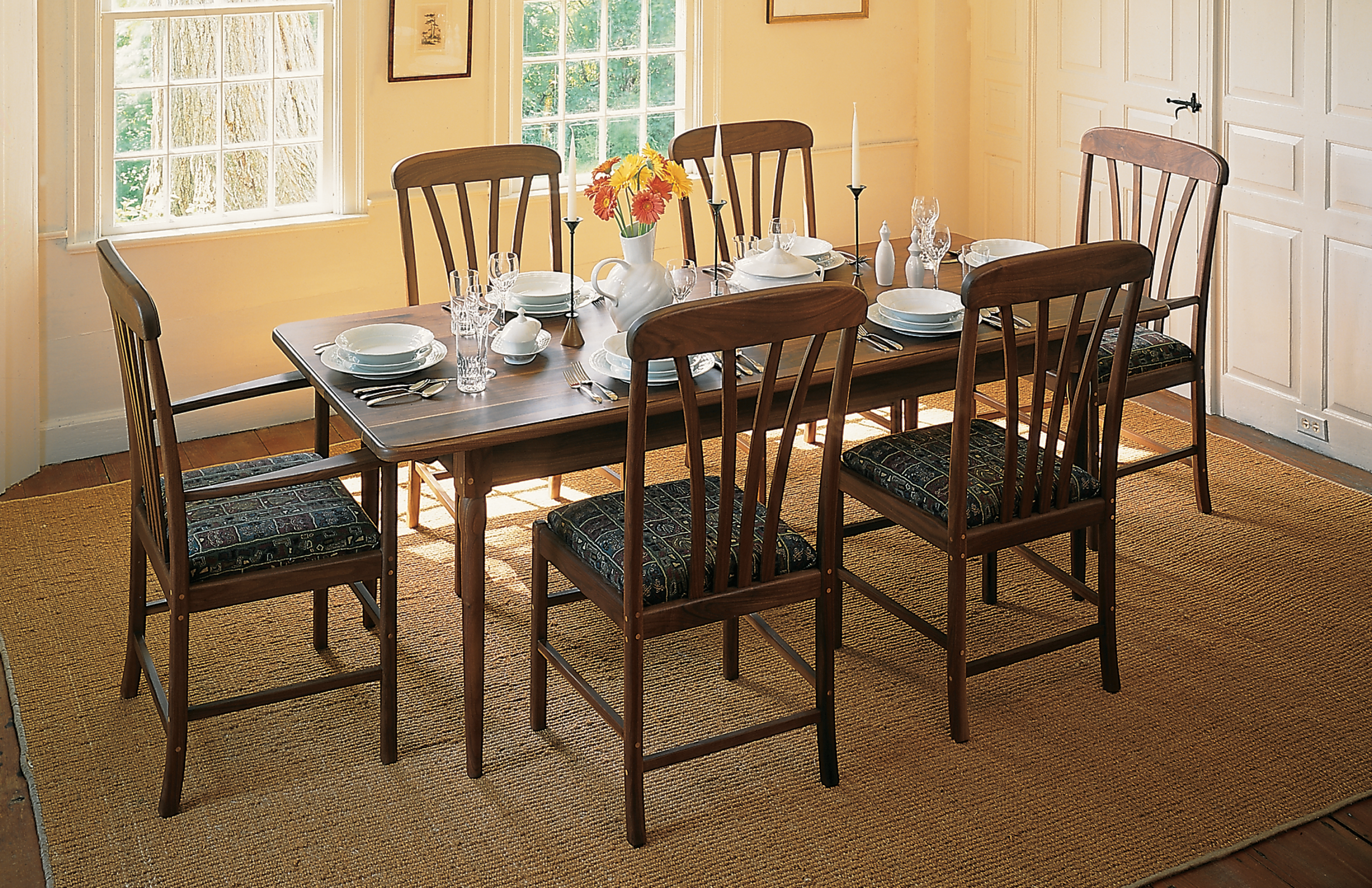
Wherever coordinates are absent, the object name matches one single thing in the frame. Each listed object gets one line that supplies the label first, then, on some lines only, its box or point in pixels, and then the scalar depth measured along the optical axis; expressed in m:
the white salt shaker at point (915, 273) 3.46
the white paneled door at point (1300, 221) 4.18
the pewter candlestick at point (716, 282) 3.54
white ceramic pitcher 3.02
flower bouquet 2.95
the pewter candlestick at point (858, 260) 3.49
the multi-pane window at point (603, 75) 4.95
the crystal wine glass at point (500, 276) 3.04
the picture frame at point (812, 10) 5.27
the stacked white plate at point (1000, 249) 3.72
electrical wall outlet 4.47
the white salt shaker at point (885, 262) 3.48
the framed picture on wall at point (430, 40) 4.56
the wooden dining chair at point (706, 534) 2.31
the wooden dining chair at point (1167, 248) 3.83
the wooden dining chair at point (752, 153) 4.07
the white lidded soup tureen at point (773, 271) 3.45
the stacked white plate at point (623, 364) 2.75
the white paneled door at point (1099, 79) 4.70
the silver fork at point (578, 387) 2.74
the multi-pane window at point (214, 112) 4.29
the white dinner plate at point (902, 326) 3.11
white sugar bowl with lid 2.96
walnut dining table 2.58
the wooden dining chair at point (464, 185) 3.66
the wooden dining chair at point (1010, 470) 2.67
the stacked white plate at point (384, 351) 2.88
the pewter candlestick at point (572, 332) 3.08
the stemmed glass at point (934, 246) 3.50
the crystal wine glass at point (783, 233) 3.60
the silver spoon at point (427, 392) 2.74
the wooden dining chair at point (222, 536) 2.52
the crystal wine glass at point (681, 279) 2.96
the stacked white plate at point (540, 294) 3.30
